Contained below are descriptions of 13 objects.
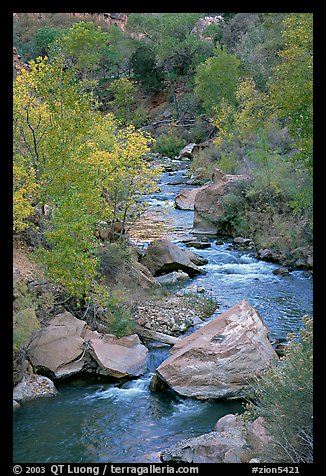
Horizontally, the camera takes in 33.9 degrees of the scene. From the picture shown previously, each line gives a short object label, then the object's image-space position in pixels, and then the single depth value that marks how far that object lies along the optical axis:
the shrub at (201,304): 12.97
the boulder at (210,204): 20.73
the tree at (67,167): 10.97
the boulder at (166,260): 15.80
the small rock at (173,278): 15.16
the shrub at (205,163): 28.75
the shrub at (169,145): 38.50
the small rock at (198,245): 18.62
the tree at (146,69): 49.06
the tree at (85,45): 41.12
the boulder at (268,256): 16.98
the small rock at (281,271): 15.86
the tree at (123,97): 45.56
